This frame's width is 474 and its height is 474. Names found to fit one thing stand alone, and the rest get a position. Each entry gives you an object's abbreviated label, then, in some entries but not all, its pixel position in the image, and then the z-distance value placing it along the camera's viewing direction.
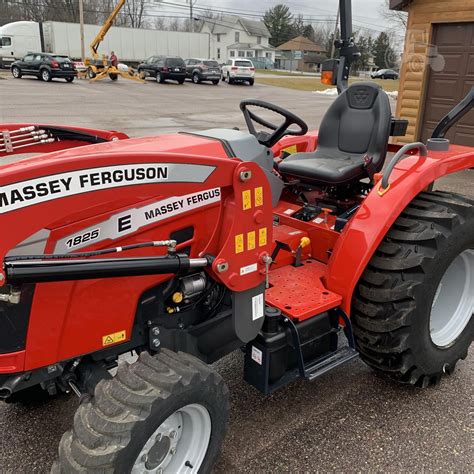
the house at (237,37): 71.88
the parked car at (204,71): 30.19
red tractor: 1.63
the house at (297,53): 69.12
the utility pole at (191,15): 66.44
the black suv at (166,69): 28.70
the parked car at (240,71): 31.14
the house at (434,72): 8.06
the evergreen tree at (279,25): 81.81
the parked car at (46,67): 26.20
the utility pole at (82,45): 34.31
